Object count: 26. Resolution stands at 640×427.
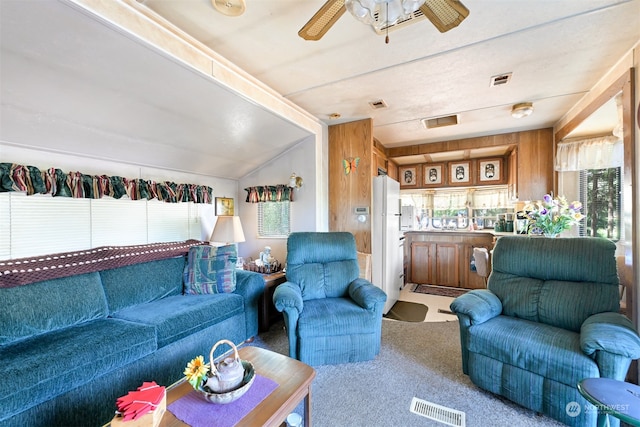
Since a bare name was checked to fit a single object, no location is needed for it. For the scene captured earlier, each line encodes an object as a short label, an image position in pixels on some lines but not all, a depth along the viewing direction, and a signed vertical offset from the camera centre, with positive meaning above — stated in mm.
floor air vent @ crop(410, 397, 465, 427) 1547 -1226
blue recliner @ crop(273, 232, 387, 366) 2080 -809
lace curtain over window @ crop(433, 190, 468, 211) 5277 +246
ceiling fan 1264 +1013
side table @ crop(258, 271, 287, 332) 2771 -967
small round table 990 -762
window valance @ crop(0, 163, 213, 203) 2082 +288
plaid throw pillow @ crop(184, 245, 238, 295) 2510 -549
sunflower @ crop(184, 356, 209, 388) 1090 -658
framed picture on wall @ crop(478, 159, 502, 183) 4723 +747
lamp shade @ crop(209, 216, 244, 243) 3188 -207
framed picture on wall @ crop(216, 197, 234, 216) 3924 +118
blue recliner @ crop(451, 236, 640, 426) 1436 -734
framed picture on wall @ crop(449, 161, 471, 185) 4895 +736
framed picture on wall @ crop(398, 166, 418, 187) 5332 +754
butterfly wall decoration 3602 +676
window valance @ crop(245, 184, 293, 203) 3697 +291
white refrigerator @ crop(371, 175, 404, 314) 3383 -317
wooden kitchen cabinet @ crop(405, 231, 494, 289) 4285 -754
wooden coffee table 1065 -824
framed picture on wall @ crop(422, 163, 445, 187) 5082 +738
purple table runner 1046 -819
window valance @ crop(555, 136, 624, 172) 3113 +712
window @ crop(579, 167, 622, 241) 3168 +108
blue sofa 1290 -747
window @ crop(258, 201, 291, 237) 3846 -83
